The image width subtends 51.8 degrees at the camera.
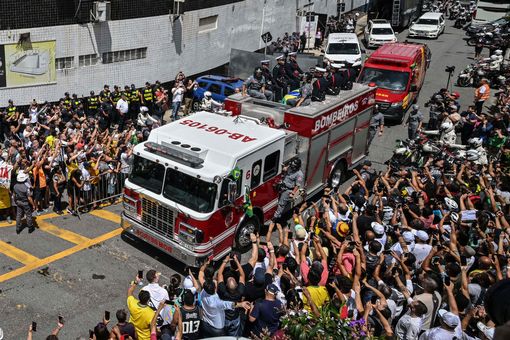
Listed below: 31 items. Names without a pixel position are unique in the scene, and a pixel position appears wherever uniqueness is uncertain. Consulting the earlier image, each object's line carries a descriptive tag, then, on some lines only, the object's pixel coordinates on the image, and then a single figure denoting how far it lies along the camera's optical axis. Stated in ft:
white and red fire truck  32.27
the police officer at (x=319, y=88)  42.86
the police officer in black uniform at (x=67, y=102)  55.45
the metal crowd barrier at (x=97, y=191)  41.63
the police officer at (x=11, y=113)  53.67
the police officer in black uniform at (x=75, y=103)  55.01
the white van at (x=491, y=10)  128.77
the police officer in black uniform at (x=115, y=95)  59.21
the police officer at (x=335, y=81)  45.21
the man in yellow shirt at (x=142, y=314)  22.95
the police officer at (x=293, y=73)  59.62
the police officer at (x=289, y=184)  38.47
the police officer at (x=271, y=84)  55.31
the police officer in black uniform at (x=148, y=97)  62.39
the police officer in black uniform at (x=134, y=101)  60.85
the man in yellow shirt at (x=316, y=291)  23.17
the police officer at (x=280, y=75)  58.73
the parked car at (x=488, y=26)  121.16
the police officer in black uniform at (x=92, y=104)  58.08
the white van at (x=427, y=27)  121.39
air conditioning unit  58.95
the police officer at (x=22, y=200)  36.59
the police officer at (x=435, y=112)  56.95
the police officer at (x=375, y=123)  51.98
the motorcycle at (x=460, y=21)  142.82
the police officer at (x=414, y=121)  54.08
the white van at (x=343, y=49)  83.87
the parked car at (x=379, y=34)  105.60
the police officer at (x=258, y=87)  46.73
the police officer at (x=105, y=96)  58.27
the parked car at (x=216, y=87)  66.23
